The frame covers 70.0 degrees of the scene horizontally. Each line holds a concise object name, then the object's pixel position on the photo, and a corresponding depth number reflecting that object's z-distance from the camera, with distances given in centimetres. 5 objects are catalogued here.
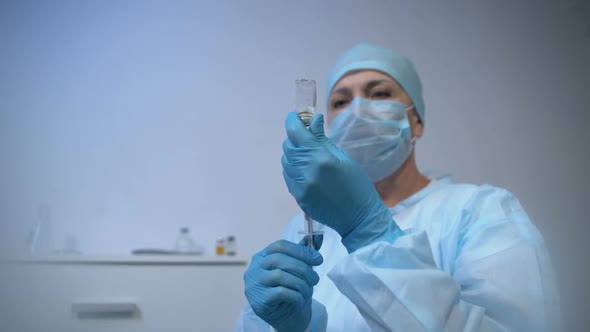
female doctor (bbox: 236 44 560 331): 65
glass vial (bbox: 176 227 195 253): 150
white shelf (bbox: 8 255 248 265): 129
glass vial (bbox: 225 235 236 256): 147
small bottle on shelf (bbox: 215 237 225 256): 148
